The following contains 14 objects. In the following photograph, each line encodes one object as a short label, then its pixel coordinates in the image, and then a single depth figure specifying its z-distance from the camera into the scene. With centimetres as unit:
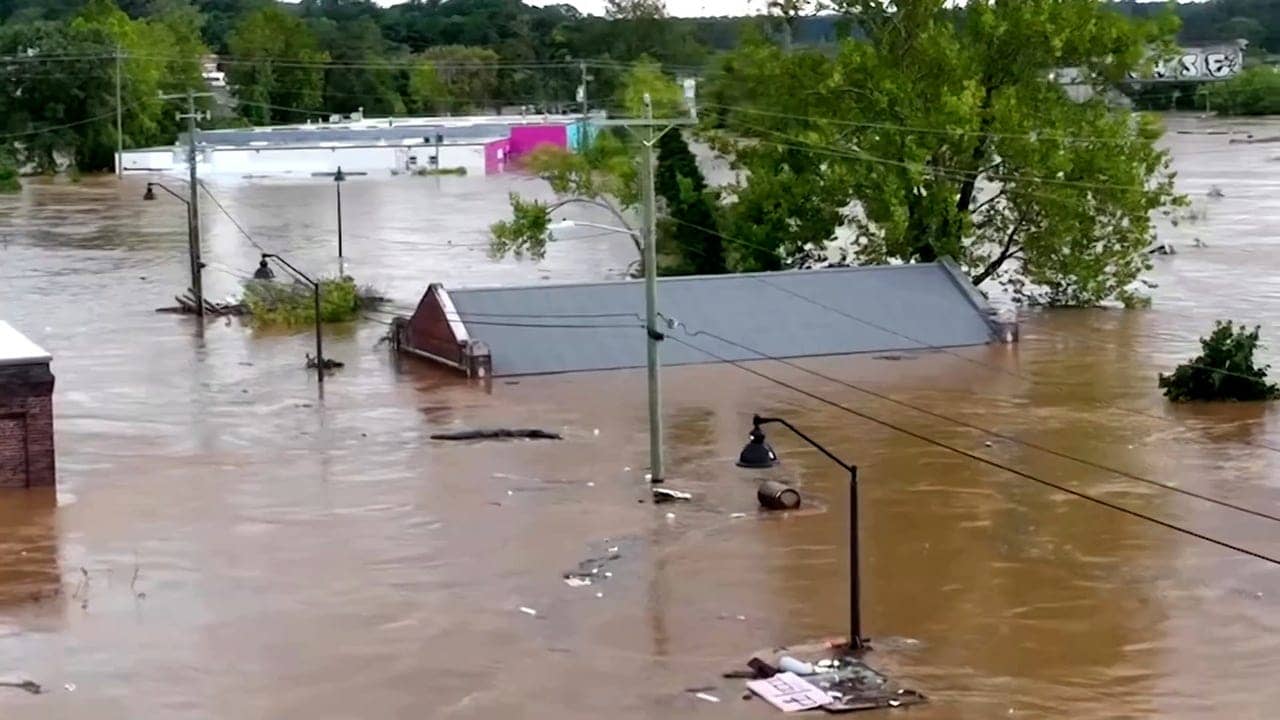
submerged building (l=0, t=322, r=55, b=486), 3053
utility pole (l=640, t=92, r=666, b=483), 3008
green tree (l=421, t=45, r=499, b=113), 15675
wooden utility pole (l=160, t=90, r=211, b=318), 5397
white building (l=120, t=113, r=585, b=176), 11606
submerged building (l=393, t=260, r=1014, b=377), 4344
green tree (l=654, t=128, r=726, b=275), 5588
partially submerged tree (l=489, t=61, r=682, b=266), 5231
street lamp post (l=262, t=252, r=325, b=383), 4281
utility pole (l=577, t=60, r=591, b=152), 6321
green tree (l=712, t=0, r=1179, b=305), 4919
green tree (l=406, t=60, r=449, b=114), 15325
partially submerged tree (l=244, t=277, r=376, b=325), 5278
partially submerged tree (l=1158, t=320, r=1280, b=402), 3891
